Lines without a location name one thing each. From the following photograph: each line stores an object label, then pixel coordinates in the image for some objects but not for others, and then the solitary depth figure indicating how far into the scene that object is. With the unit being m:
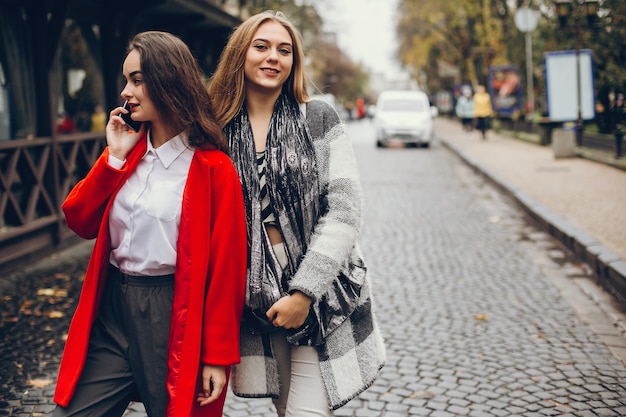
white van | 23.56
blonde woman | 2.25
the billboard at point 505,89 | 29.16
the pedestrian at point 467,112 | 29.28
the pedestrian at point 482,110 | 25.16
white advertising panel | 17.27
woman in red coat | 2.13
